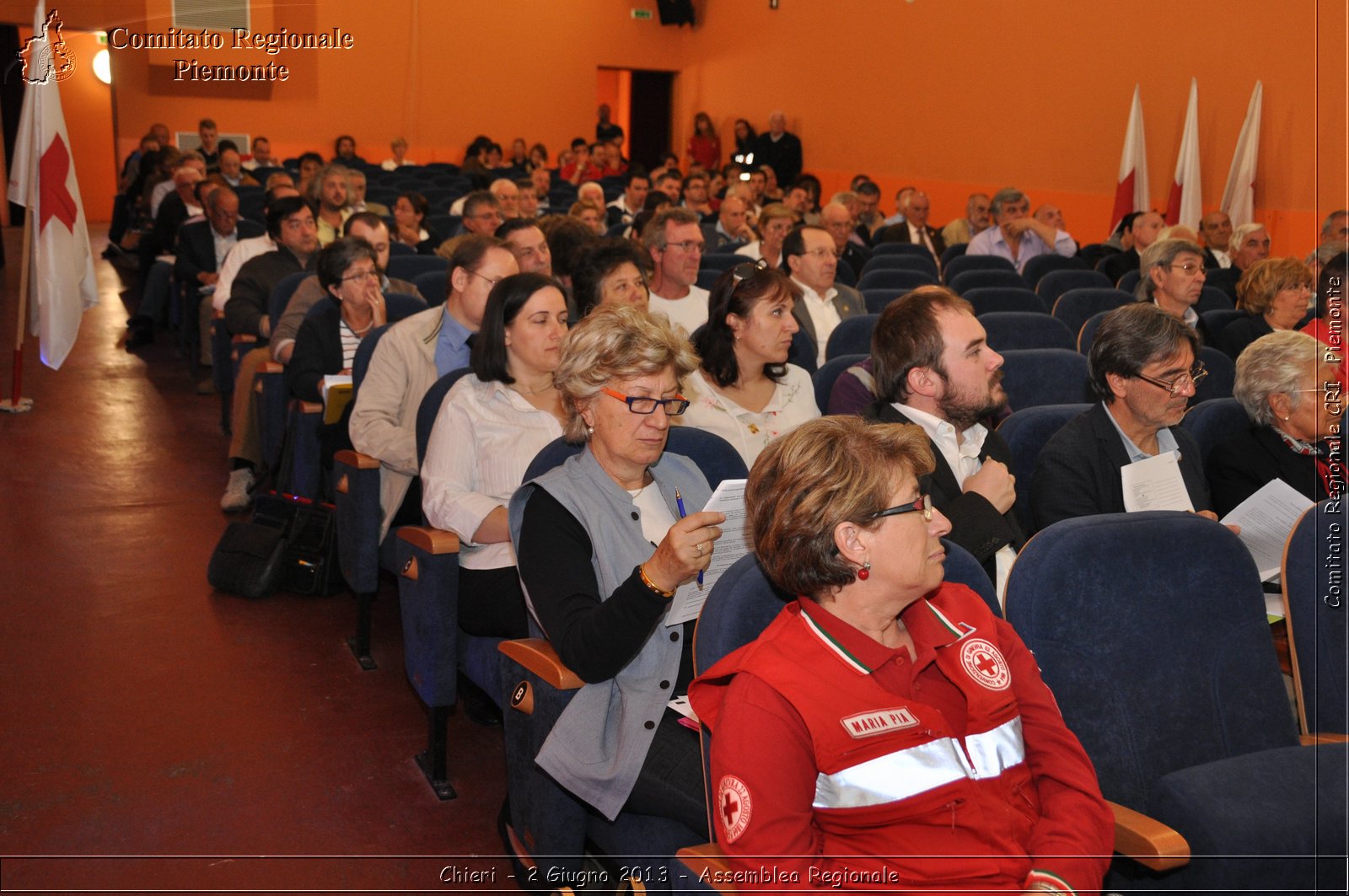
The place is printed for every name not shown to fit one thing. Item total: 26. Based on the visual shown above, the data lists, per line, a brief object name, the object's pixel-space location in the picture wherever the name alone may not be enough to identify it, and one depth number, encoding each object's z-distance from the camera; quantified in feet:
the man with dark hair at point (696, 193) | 35.32
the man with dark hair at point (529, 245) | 14.70
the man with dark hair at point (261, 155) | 43.60
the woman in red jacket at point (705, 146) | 56.18
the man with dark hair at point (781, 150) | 49.85
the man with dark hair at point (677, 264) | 15.20
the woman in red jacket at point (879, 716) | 4.70
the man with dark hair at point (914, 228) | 30.32
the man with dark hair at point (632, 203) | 33.71
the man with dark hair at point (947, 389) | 7.95
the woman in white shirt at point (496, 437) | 8.64
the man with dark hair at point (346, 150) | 48.37
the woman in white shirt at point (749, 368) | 10.23
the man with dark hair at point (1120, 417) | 8.48
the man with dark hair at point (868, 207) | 32.76
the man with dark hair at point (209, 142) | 41.04
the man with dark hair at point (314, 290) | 15.08
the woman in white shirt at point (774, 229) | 21.85
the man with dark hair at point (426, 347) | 11.42
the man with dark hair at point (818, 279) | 16.60
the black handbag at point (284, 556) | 12.62
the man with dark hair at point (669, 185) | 33.53
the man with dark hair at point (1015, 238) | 25.67
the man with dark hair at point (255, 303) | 15.67
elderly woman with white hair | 8.87
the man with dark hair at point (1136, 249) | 23.35
